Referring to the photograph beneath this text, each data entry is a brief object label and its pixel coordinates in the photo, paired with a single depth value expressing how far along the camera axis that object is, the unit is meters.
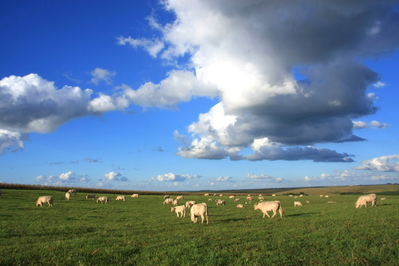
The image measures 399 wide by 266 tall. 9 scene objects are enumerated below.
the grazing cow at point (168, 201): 45.56
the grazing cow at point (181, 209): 24.91
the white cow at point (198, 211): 19.45
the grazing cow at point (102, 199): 43.81
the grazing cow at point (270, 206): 23.19
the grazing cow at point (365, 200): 32.78
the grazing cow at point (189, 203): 39.29
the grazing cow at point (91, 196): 49.73
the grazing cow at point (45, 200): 32.12
